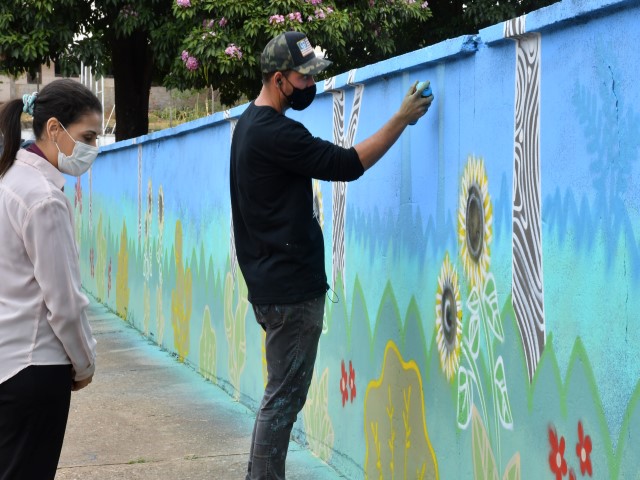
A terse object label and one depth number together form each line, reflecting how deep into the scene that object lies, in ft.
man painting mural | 14.10
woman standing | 11.28
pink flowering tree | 61.46
